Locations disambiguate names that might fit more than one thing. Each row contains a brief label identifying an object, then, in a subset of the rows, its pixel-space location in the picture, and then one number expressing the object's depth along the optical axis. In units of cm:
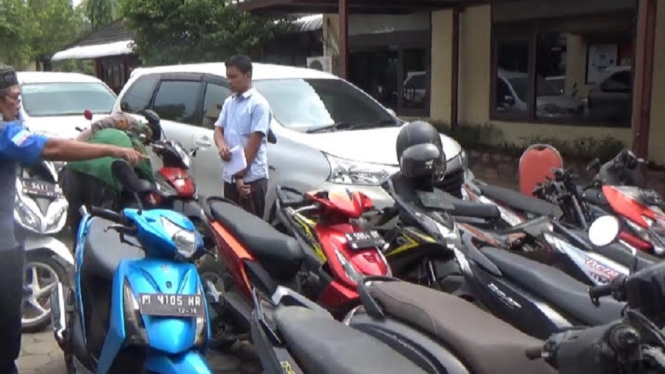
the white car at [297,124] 653
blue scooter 311
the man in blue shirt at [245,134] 584
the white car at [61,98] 985
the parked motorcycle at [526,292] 303
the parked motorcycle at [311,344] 243
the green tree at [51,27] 3275
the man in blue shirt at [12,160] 333
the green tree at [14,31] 2438
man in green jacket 569
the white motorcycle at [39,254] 513
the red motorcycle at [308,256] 427
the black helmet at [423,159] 474
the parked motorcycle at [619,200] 421
